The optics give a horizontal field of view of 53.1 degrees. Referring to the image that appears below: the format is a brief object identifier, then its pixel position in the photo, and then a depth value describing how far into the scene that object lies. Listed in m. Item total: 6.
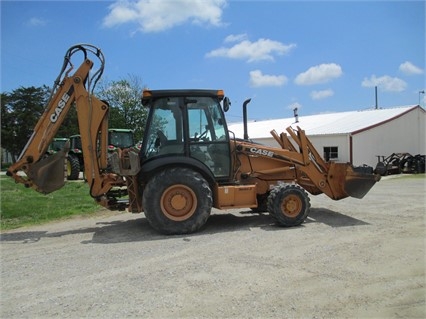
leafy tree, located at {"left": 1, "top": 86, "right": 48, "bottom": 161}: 49.50
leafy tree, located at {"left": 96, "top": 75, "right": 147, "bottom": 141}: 33.38
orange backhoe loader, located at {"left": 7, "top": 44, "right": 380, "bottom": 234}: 7.95
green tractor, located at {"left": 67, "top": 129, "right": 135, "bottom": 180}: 21.83
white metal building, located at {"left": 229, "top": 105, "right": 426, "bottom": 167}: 27.95
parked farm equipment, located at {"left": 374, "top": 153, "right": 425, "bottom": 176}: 26.84
